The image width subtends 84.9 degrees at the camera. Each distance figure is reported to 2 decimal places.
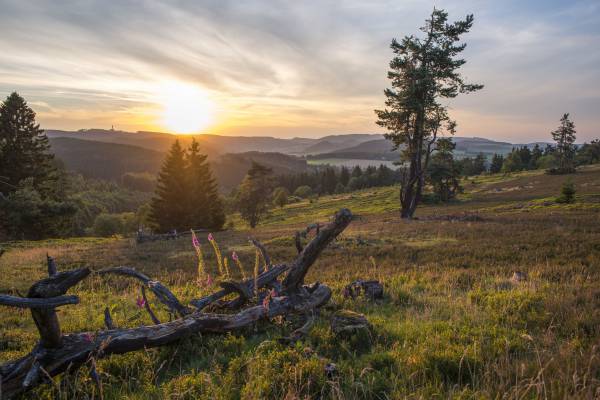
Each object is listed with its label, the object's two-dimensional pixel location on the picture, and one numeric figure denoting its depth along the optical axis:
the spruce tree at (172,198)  41.84
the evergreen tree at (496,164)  128.00
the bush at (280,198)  100.31
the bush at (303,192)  134.25
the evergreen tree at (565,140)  90.00
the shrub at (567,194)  39.28
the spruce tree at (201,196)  42.94
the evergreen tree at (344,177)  146.88
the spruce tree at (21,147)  38.59
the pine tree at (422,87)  26.84
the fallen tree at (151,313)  2.91
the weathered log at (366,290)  6.84
